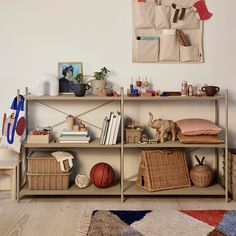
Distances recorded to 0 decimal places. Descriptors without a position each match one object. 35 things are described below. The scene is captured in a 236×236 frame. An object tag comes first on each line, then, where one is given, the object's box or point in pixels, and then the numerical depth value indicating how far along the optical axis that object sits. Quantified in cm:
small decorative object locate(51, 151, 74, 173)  328
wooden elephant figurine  330
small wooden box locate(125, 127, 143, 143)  329
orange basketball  327
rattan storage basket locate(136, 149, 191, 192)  329
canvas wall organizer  345
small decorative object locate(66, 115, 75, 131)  339
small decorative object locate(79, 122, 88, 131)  334
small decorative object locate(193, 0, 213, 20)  346
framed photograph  347
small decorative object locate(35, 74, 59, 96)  329
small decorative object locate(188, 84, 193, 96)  333
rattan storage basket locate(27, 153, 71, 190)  327
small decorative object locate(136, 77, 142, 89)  339
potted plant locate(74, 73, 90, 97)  325
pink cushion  321
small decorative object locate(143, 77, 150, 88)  343
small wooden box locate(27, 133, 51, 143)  325
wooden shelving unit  321
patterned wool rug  258
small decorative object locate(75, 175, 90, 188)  333
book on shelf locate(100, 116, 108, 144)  325
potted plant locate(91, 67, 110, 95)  335
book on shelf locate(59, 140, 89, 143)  326
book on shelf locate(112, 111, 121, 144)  326
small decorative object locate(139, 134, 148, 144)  326
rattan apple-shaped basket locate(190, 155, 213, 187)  334
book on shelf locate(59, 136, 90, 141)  326
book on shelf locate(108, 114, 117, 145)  325
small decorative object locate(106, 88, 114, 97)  330
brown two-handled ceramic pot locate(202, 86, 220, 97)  324
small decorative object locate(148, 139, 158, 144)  325
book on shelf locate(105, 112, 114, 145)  325
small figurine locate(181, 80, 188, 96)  331
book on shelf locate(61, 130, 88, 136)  328
